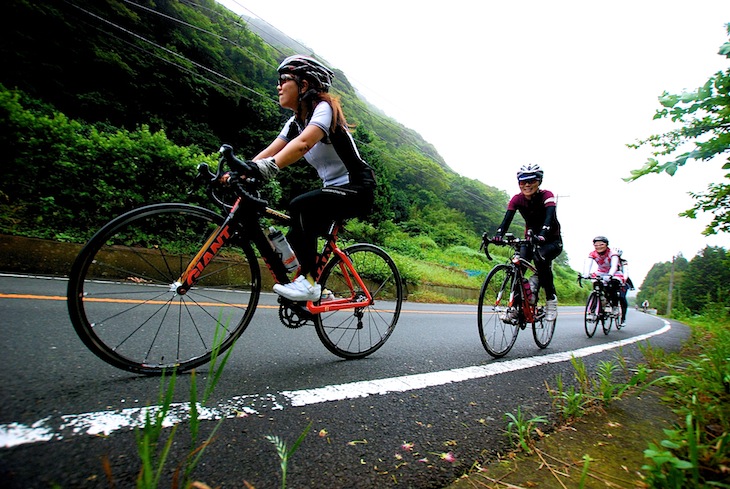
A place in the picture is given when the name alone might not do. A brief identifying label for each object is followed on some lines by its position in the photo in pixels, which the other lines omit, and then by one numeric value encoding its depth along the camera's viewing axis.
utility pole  37.56
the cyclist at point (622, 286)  7.14
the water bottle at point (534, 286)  3.79
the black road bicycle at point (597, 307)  6.21
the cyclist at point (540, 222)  3.90
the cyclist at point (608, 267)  6.95
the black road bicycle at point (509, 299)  3.50
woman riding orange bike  2.14
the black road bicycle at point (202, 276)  1.69
